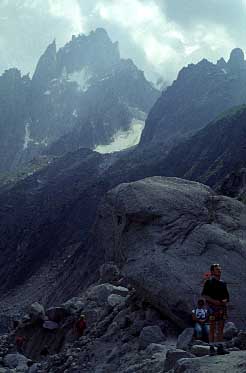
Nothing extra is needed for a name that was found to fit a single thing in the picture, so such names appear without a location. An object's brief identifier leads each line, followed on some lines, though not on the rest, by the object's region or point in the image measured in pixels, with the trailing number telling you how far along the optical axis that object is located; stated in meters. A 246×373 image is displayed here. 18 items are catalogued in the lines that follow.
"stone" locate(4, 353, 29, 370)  19.86
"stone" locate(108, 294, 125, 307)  22.07
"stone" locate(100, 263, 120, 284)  34.48
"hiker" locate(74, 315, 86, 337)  21.38
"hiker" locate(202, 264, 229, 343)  13.83
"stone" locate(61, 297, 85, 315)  25.69
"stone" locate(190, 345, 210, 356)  12.18
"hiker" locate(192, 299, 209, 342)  14.41
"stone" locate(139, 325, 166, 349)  16.09
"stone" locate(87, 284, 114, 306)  24.87
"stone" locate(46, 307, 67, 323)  26.77
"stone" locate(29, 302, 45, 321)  29.21
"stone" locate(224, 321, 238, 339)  14.60
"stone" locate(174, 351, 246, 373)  10.67
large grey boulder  17.59
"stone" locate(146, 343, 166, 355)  14.67
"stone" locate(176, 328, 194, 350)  14.00
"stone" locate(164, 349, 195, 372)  12.01
